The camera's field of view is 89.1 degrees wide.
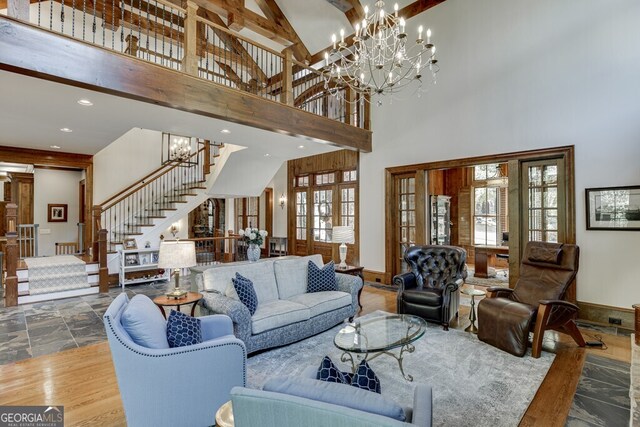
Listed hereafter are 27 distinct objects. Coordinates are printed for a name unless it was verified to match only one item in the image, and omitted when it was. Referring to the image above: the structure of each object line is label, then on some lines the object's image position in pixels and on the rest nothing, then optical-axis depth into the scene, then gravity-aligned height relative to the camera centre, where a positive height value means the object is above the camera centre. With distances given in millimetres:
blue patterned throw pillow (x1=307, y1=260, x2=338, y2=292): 4121 -793
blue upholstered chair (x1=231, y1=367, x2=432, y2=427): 910 -565
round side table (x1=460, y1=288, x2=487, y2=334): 3887 -1216
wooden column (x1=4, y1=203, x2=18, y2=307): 4980 -676
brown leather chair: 3252 -964
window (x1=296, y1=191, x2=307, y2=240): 9587 +53
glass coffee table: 2521 -1009
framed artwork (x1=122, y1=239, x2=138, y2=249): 7093 -567
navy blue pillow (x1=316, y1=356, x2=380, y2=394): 1323 -658
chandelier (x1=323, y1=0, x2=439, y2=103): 3127 +2628
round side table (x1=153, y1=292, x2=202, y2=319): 3064 -799
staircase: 7645 +494
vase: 4434 -479
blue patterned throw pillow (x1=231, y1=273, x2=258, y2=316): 3287 -767
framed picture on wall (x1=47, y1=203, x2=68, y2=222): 8039 +158
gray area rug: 2344 -1393
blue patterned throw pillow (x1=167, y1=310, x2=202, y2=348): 2062 -739
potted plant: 4438 -344
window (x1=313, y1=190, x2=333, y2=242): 8883 +59
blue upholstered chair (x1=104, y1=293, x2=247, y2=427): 1820 -921
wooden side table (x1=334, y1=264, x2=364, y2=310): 4957 -830
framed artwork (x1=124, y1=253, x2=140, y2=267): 6386 -825
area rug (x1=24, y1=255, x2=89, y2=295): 5438 -987
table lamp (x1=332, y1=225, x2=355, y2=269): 5168 -311
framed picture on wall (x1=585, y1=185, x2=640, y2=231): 4090 +89
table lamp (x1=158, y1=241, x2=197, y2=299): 3166 -375
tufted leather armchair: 3988 -893
